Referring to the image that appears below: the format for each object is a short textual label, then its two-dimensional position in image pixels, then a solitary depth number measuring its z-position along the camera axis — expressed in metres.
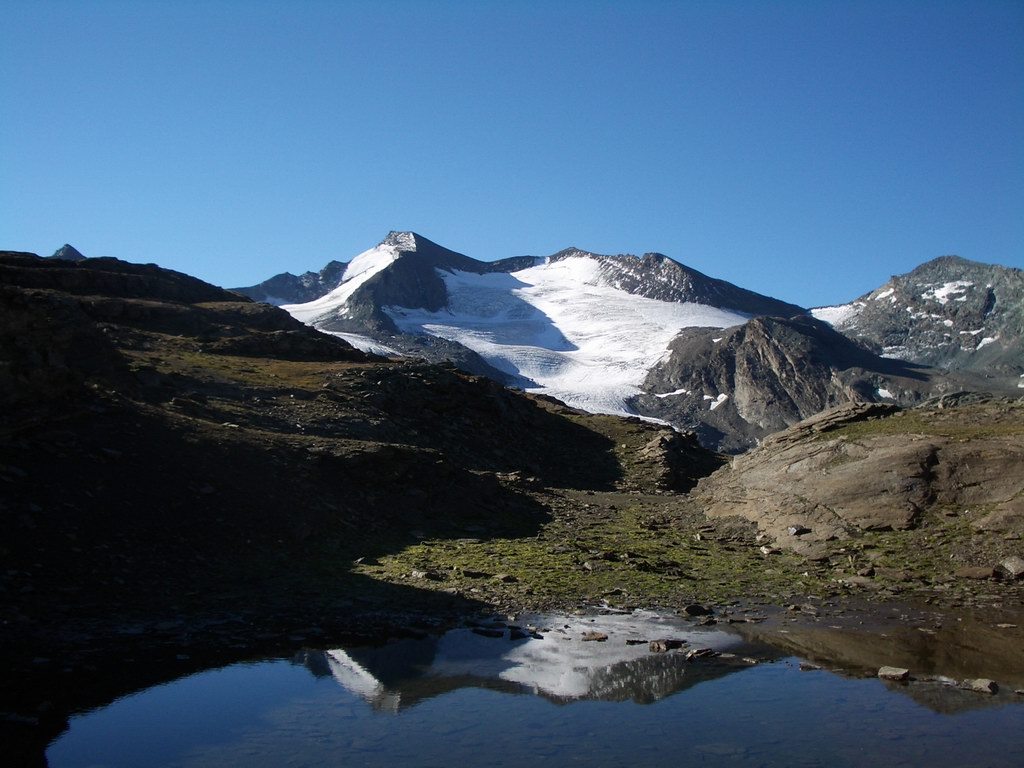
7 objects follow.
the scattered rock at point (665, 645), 14.20
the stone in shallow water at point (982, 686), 12.01
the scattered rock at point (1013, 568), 18.59
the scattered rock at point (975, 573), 18.78
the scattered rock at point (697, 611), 16.88
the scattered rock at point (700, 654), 13.80
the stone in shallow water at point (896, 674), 12.58
